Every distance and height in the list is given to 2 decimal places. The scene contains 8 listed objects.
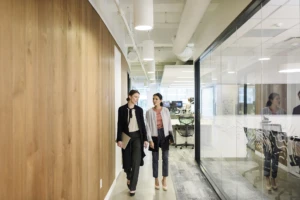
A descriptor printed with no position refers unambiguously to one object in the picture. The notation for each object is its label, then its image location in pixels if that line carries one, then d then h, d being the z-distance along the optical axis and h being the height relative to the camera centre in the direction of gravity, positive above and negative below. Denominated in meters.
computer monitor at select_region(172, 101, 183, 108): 12.14 -0.28
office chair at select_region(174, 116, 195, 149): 8.24 -1.00
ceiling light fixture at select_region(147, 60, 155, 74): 8.54 +1.14
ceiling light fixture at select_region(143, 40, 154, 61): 5.79 +1.15
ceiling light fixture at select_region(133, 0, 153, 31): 3.15 +1.10
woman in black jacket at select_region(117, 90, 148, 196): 3.95 -0.60
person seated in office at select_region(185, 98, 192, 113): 11.34 -0.41
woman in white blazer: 4.17 -0.56
